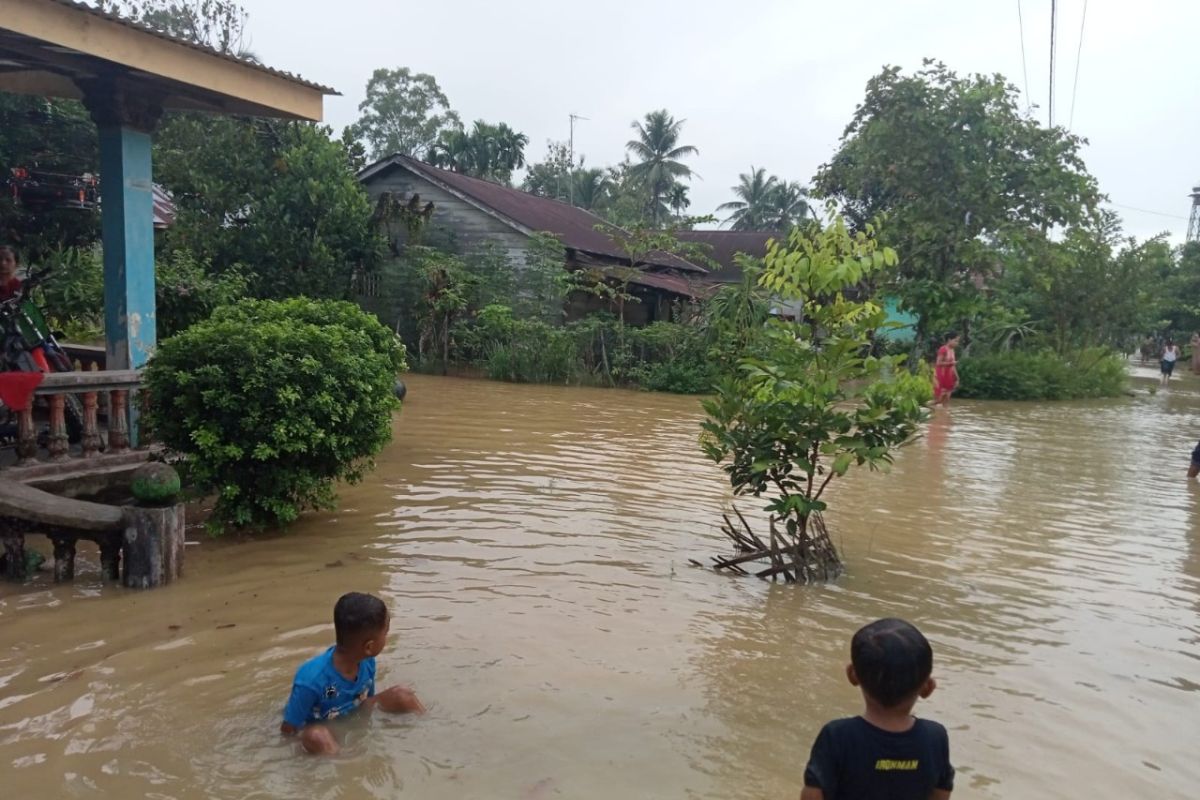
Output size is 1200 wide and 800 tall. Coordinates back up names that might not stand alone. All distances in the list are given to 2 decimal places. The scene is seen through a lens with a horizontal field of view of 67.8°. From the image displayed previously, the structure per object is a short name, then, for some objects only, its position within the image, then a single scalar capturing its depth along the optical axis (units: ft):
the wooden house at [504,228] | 78.33
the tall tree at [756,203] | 184.44
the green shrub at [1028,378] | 77.15
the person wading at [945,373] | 60.34
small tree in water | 19.34
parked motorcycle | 22.63
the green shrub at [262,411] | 20.81
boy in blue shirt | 12.18
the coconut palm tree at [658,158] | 175.01
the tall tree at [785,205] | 183.11
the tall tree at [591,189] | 164.66
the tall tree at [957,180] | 77.82
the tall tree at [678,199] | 176.55
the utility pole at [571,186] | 164.35
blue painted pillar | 25.08
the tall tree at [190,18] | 101.45
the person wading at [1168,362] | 106.01
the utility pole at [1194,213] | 211.82
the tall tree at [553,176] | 173.58
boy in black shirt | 7.82
